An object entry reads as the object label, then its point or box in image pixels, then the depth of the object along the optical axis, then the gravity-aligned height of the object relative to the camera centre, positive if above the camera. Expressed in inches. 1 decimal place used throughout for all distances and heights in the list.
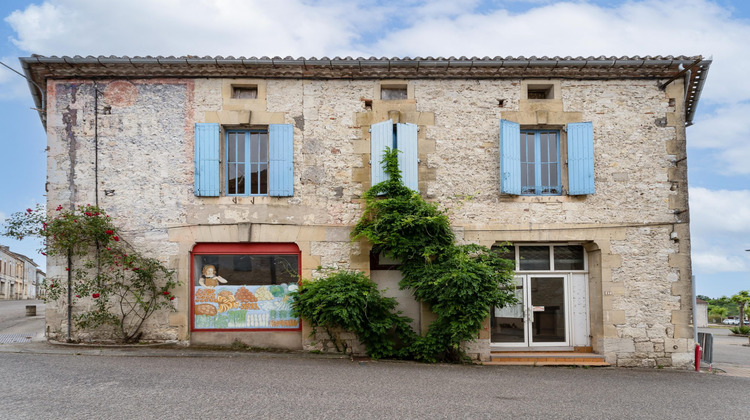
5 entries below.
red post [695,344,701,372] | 348.5 -79.4
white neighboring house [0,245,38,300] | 1590.8 -96.8
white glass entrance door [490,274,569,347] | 373.7 -53.2
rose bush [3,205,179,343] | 342.3 -18.8
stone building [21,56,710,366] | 355.3 +55.5
